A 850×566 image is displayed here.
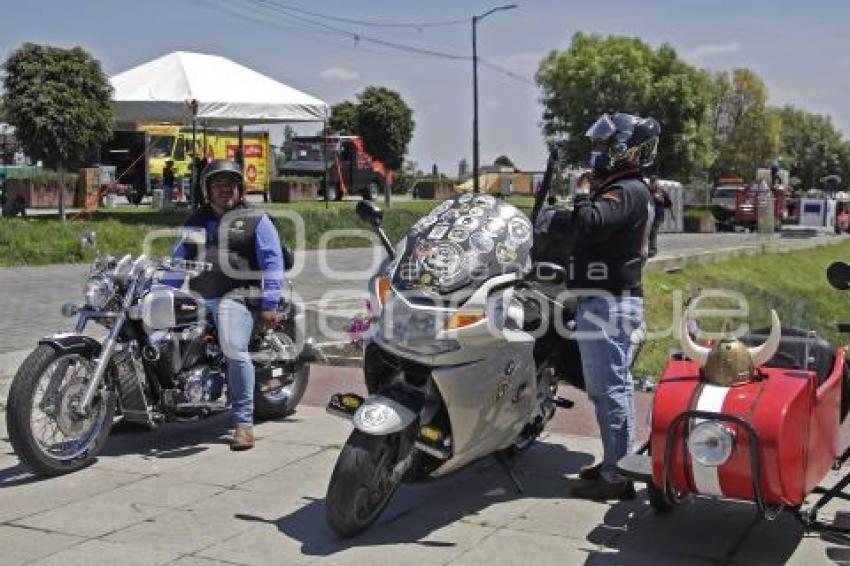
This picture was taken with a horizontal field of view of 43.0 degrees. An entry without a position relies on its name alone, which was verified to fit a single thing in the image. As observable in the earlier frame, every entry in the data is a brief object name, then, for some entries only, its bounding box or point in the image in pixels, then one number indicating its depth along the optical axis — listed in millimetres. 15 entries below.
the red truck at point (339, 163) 34594
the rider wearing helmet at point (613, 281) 5176
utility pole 39000
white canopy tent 18047
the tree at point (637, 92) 45312
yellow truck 32406
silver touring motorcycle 4652
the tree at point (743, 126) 75688
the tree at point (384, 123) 43312
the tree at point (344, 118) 46147
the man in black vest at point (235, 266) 6301
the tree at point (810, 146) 98812
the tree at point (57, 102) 18703
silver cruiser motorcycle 5555
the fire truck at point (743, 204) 35219
